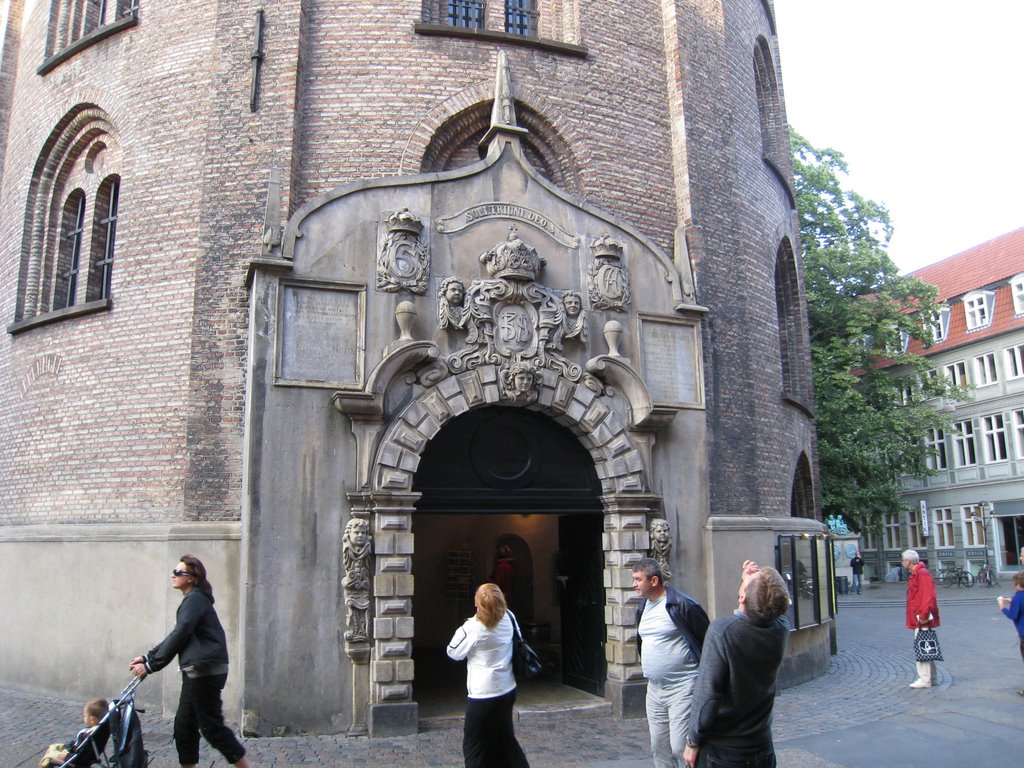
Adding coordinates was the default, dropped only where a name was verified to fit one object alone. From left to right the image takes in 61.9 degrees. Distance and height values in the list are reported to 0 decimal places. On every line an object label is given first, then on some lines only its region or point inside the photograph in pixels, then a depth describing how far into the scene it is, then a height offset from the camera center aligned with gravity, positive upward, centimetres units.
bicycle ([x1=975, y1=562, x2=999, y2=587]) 3362 -150
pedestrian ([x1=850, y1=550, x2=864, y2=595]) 3328 -110
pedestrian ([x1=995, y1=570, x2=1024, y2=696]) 1039 -82
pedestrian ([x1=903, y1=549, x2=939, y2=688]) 1117 -87
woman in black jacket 630 -91
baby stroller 605 -137
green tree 2720 +642
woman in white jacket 582 -97
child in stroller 604 -141
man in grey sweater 424 -67
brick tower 918 +266
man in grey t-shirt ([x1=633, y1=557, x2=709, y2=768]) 562 -73
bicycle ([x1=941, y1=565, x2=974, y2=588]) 3459 -154
